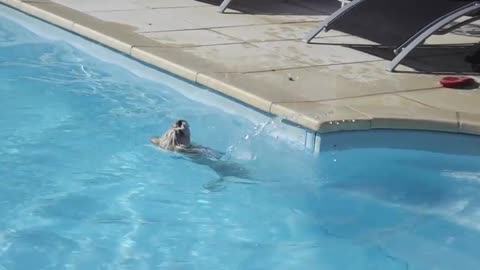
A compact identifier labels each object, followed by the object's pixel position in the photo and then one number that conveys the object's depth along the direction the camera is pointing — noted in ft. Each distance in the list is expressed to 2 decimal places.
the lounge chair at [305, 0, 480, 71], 24.08
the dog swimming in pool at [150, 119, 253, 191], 19.88
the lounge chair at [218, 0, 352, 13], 31.53
